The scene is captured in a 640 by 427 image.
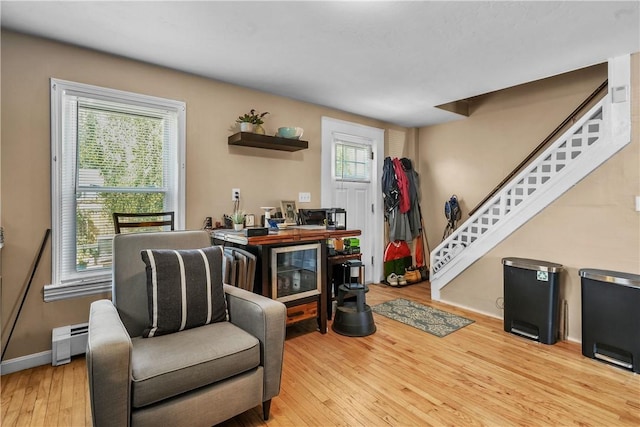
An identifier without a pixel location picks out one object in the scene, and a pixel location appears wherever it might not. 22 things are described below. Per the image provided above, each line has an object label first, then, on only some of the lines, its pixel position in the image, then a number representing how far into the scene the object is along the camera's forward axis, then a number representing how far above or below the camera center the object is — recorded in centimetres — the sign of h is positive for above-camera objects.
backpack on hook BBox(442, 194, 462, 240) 455 +2
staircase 267 +33
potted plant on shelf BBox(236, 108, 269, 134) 314 +87
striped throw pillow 176 -44
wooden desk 258 -29
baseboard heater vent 236 -97
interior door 413 +46
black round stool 292 -95
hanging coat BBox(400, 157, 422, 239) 484 +21
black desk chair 258 -7
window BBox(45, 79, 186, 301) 244 +35
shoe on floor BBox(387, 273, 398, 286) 458 -95
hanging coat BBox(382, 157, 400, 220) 462 +39
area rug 309 -108
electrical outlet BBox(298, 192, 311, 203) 385 +18
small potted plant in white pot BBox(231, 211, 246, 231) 304 -8
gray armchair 131 -68
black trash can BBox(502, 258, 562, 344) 277 -75
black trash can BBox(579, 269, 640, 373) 231 -77
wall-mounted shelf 310 +71
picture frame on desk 354 +2
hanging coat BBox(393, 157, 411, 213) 467 +37
